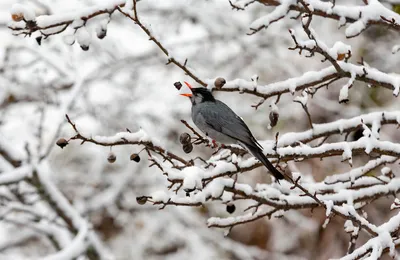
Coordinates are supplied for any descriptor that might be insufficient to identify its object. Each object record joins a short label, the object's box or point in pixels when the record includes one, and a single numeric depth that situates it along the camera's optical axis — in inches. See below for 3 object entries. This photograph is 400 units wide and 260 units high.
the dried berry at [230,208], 233.5
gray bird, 233.1
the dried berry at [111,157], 208.4
